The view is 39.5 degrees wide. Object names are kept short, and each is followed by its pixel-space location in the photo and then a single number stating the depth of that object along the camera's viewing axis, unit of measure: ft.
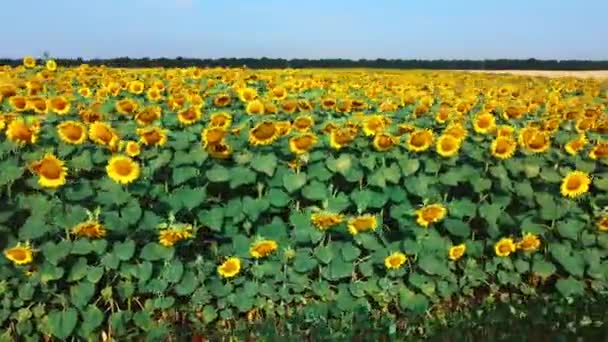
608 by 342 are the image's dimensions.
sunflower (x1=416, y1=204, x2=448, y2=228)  14.24
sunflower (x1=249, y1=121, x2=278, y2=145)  14.29
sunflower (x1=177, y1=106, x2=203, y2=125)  15.30
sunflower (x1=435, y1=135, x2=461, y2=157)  14.67
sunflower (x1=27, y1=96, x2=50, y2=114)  15.84
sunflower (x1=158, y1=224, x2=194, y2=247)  13.44
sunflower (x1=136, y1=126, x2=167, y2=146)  14.07
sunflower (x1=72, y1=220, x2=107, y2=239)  13.14
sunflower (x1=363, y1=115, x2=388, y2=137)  14.82
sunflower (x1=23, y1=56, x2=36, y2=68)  29.45
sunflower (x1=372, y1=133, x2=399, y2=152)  14.57
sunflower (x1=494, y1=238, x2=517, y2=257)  14.87
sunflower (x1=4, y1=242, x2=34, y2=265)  13.10
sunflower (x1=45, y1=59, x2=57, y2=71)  29.40
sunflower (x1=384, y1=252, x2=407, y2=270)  14.28
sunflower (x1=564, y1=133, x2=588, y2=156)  15.52
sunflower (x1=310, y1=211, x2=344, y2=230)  13.80
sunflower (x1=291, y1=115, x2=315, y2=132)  15.23
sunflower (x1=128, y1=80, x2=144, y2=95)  21.17
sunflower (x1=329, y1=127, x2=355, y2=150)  14.43
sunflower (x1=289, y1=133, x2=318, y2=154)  14.24
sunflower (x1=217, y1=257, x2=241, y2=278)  13.89
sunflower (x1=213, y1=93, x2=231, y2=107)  17.99
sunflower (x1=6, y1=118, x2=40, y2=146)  13.82
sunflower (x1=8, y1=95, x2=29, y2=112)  15.80
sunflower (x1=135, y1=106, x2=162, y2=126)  15.14
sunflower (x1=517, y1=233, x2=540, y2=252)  14.93
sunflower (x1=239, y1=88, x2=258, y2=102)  18.10
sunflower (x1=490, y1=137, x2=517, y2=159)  14.87
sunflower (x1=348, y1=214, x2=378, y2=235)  13.98
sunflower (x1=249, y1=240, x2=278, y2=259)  13.82
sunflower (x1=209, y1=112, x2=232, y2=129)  14.90
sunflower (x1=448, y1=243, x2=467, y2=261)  14.66
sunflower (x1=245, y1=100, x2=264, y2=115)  16.20
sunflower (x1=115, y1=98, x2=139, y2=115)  16.22
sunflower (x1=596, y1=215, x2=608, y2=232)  15.14
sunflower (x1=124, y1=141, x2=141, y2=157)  13.84
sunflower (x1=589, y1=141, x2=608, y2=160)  15.54
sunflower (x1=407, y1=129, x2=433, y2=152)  14.65
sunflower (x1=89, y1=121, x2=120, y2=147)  14.16
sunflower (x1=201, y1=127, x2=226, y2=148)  14.00
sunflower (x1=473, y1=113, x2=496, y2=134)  15.70
